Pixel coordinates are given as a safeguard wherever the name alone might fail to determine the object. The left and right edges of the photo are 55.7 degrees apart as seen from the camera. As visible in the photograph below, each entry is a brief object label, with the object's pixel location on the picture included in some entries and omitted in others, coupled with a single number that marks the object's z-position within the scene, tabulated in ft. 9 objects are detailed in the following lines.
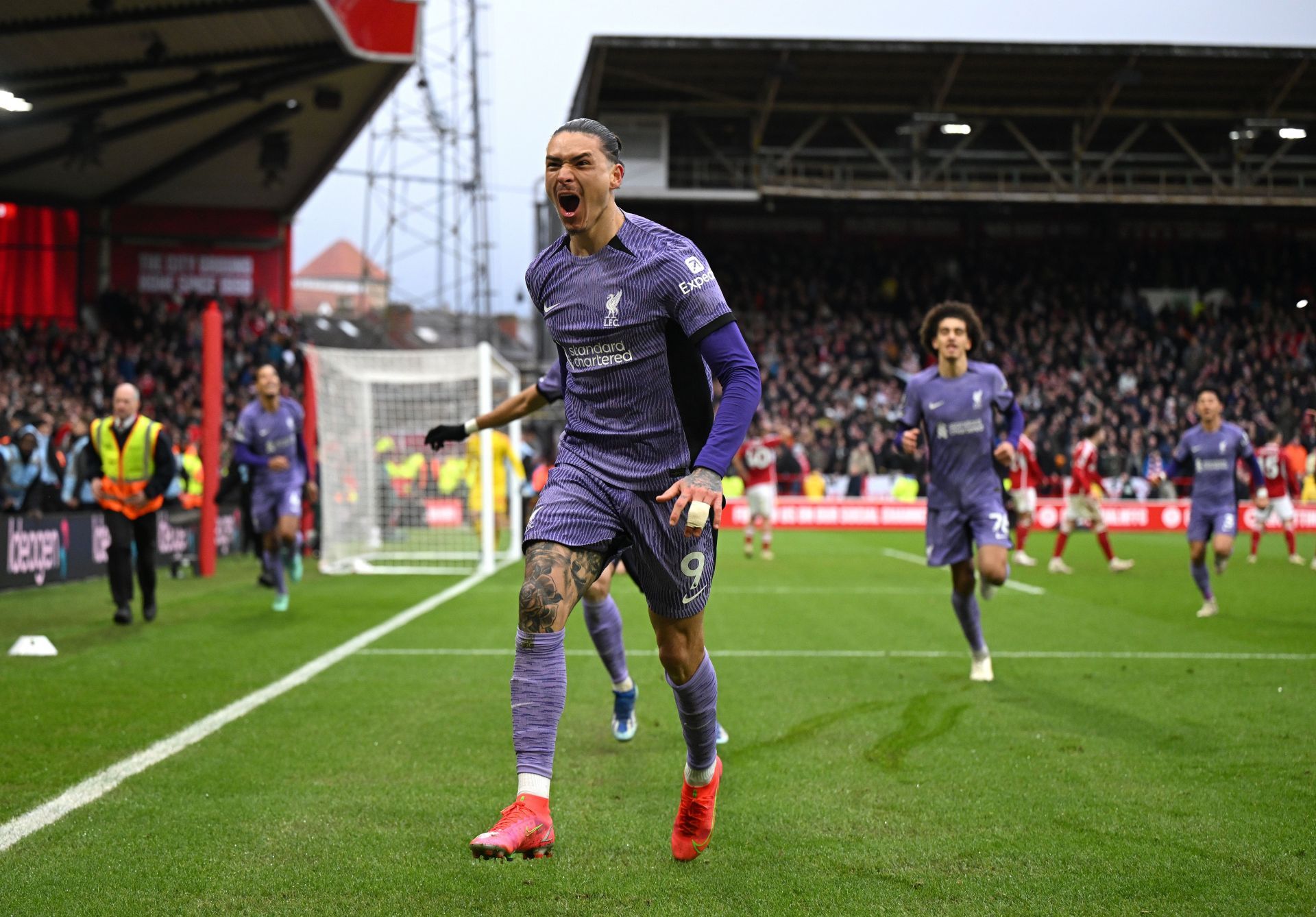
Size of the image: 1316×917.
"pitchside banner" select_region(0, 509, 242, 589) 44.88
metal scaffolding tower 132.77
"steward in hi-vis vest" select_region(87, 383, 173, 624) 34.53
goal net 55.77
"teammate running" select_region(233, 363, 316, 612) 40.45
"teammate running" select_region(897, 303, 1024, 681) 26.00
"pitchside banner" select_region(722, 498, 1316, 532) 97.96
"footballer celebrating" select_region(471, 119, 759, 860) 12.60
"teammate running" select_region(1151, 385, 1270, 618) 39.60
